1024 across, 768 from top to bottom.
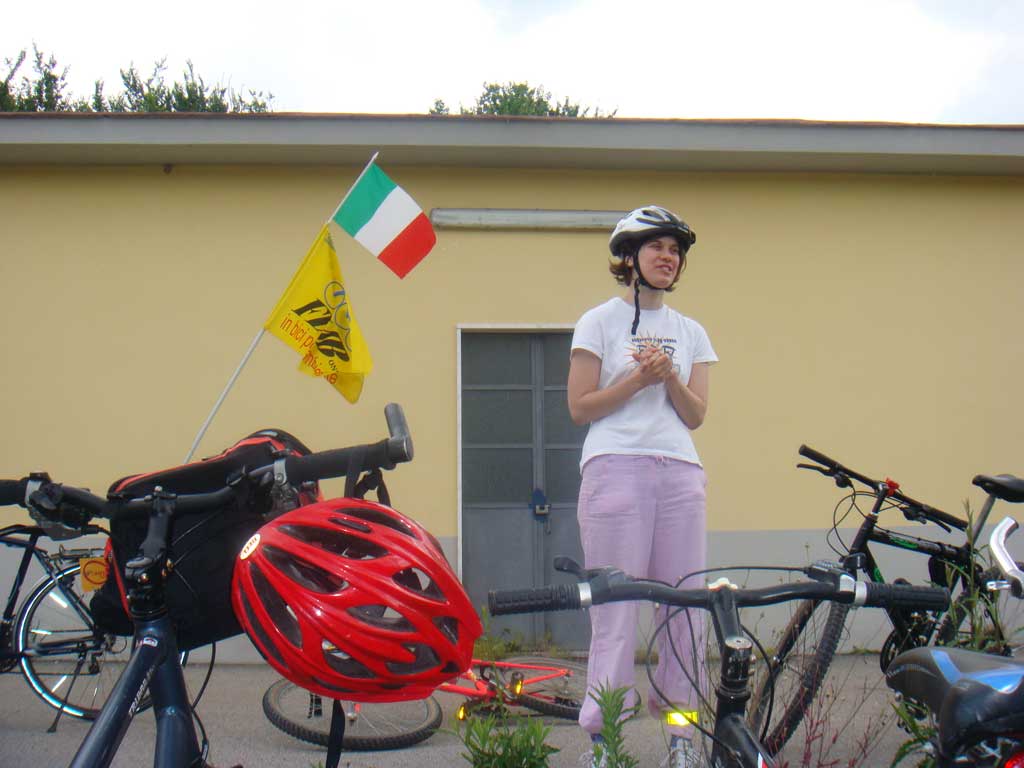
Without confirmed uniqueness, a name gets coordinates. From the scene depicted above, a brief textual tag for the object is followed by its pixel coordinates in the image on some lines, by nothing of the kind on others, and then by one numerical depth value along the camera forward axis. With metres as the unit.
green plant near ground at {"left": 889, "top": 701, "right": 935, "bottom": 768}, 2.50
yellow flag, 4.33
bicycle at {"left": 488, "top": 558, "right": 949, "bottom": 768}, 1.56
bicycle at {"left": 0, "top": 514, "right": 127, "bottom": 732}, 4.23
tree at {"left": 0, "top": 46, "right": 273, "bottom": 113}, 18.14
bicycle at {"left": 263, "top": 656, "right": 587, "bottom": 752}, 3.78
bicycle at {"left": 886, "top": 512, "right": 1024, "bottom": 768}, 1.58
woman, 2.90
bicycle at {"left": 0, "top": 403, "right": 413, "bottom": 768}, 1.86
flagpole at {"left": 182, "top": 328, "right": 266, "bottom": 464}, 4.09
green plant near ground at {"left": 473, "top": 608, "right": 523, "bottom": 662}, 4.74
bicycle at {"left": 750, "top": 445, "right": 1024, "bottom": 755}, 3.19
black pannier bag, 2.09
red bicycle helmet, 1.62
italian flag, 4.62
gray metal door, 6.05
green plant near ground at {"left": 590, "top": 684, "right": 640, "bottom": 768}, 1.85
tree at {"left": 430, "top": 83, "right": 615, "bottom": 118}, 23.05
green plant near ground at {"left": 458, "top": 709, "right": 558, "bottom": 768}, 2.15
